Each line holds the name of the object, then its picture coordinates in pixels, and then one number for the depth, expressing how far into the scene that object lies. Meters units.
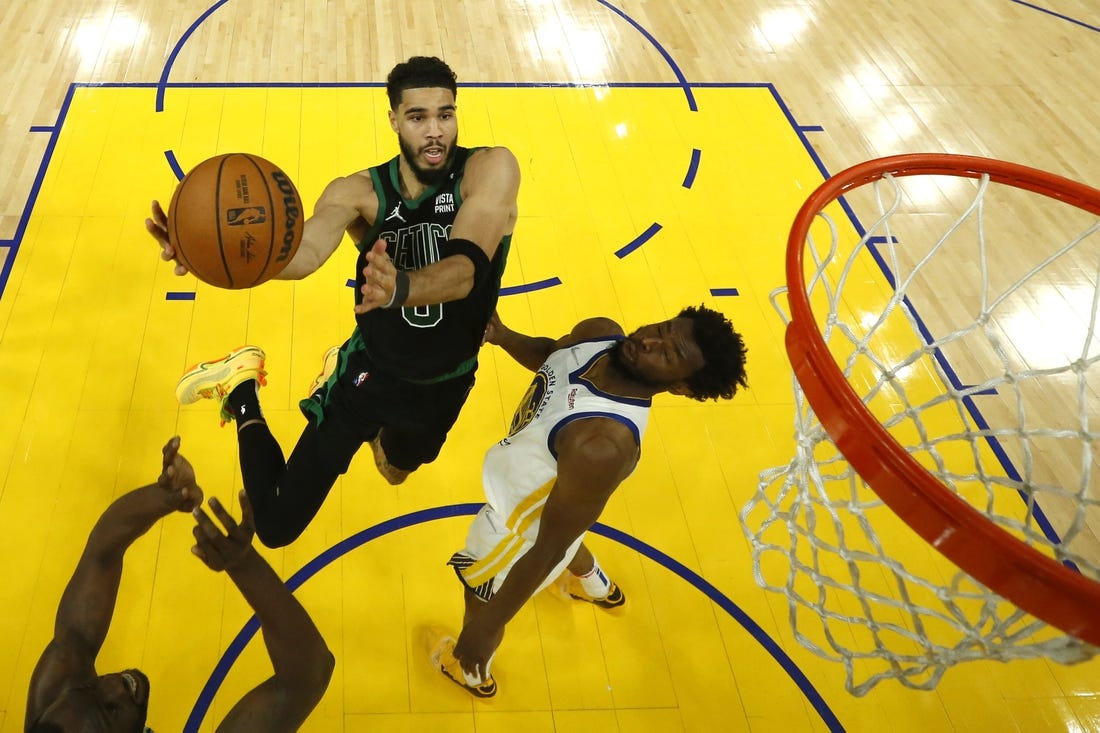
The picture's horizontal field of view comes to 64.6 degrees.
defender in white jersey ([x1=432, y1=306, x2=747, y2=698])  2.63
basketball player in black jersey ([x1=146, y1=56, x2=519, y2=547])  3.21
